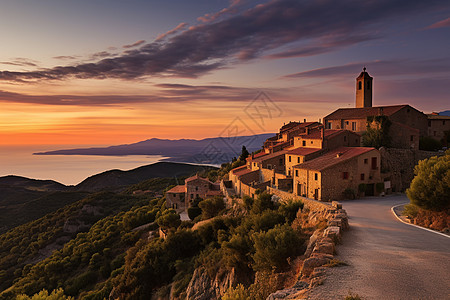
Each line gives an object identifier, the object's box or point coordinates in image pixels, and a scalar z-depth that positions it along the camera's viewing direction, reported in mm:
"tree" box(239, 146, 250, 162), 65188
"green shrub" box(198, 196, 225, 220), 39156
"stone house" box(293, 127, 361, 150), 37406
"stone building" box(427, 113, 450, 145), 46281
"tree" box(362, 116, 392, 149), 40500
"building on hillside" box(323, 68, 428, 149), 40219
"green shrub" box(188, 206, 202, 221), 44406
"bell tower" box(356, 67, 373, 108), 53688
